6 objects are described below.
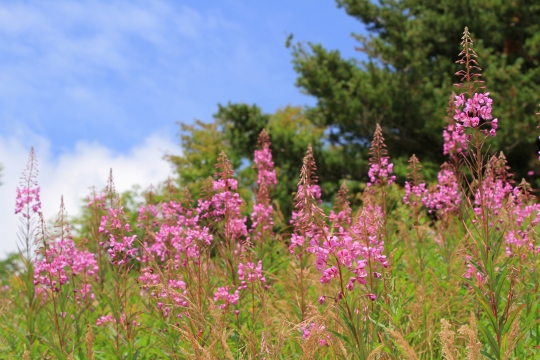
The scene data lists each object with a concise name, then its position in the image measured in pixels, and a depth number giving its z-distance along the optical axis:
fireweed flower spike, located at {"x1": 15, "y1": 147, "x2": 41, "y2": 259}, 6.70
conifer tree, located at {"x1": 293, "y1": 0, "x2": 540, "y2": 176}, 18.97
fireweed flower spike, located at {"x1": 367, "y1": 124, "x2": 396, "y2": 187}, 6.03
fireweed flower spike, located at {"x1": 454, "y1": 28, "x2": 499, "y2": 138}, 4.05
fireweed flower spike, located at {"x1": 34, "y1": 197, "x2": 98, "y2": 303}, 5.62
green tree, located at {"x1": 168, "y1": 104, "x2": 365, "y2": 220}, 20.45
